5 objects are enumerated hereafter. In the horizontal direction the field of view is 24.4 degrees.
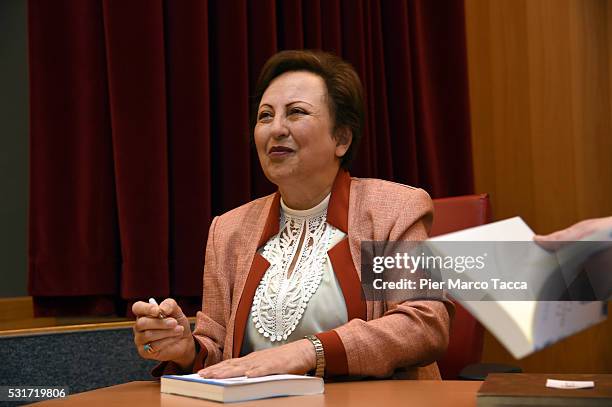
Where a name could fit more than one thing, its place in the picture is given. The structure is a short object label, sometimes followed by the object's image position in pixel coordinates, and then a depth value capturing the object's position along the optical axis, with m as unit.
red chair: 2.44
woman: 2.10
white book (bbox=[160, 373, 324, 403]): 1.85
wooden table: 1.83
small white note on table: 1.70
